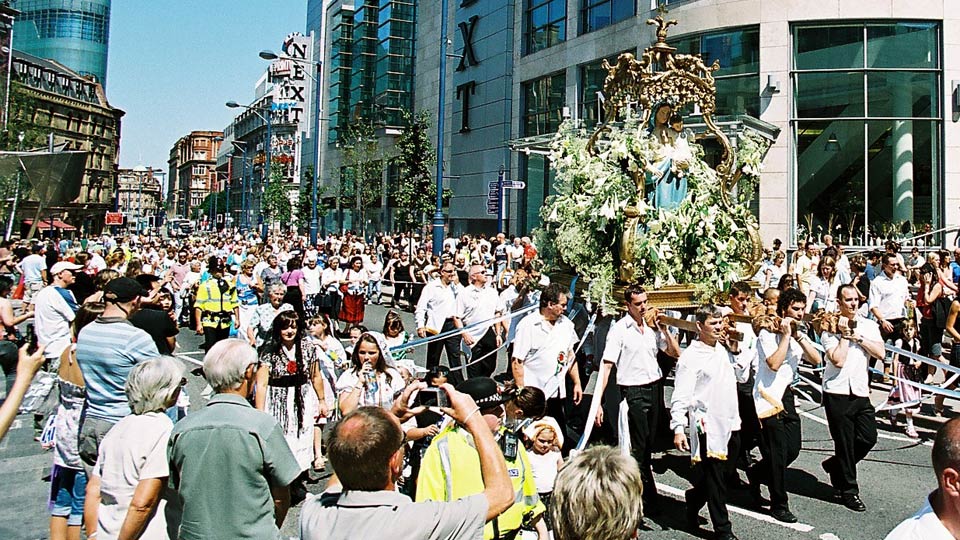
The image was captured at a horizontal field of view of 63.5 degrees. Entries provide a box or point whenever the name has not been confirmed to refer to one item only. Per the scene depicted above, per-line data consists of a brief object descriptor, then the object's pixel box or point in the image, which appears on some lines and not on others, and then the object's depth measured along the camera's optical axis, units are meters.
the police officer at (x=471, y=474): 3.39
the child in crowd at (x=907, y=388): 8.56
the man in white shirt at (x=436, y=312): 10.80
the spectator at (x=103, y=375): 4.70
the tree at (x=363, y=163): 39.47
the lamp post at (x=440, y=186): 23.66
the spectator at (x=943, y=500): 2.44
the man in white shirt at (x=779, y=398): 5.81
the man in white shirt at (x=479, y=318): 10.16
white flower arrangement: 6.91
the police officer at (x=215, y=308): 11.67
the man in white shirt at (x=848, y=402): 6.05
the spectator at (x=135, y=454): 3.74
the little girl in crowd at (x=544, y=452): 4.55
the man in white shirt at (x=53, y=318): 7.36
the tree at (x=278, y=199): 61.09
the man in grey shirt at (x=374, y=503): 2.67
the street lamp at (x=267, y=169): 40.34
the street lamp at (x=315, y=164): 33.33
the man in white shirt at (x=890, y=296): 11.26
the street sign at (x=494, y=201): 28.17
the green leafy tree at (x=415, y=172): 29.17
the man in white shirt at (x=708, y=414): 5.33
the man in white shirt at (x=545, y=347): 6.66
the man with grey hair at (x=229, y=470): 3.37
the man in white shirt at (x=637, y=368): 6.04
